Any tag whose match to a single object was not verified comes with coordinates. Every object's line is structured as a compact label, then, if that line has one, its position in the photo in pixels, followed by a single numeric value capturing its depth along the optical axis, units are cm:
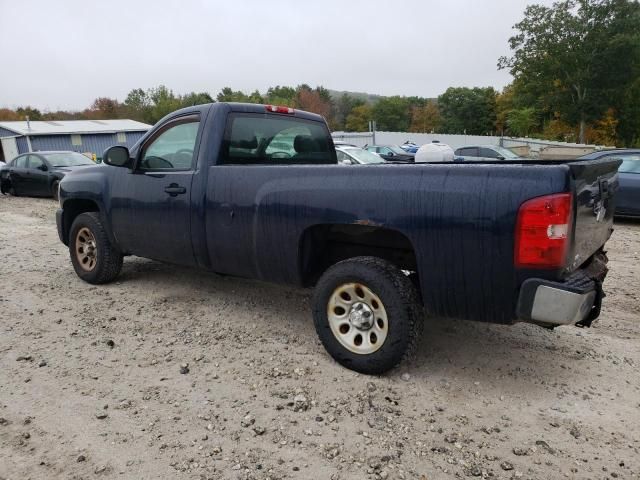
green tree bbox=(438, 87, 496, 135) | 7638
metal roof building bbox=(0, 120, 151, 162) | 3281
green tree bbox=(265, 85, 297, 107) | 9801
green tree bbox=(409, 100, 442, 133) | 9000
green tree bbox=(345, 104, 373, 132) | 9869
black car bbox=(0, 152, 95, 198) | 1435
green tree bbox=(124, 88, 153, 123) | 7636
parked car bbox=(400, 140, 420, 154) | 3414
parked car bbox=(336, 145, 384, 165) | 1387
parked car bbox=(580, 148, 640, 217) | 939
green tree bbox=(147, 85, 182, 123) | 7606
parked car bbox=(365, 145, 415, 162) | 2674
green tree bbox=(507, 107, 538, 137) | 5966
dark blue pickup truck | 263
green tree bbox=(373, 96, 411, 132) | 9888
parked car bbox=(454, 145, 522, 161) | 1699
